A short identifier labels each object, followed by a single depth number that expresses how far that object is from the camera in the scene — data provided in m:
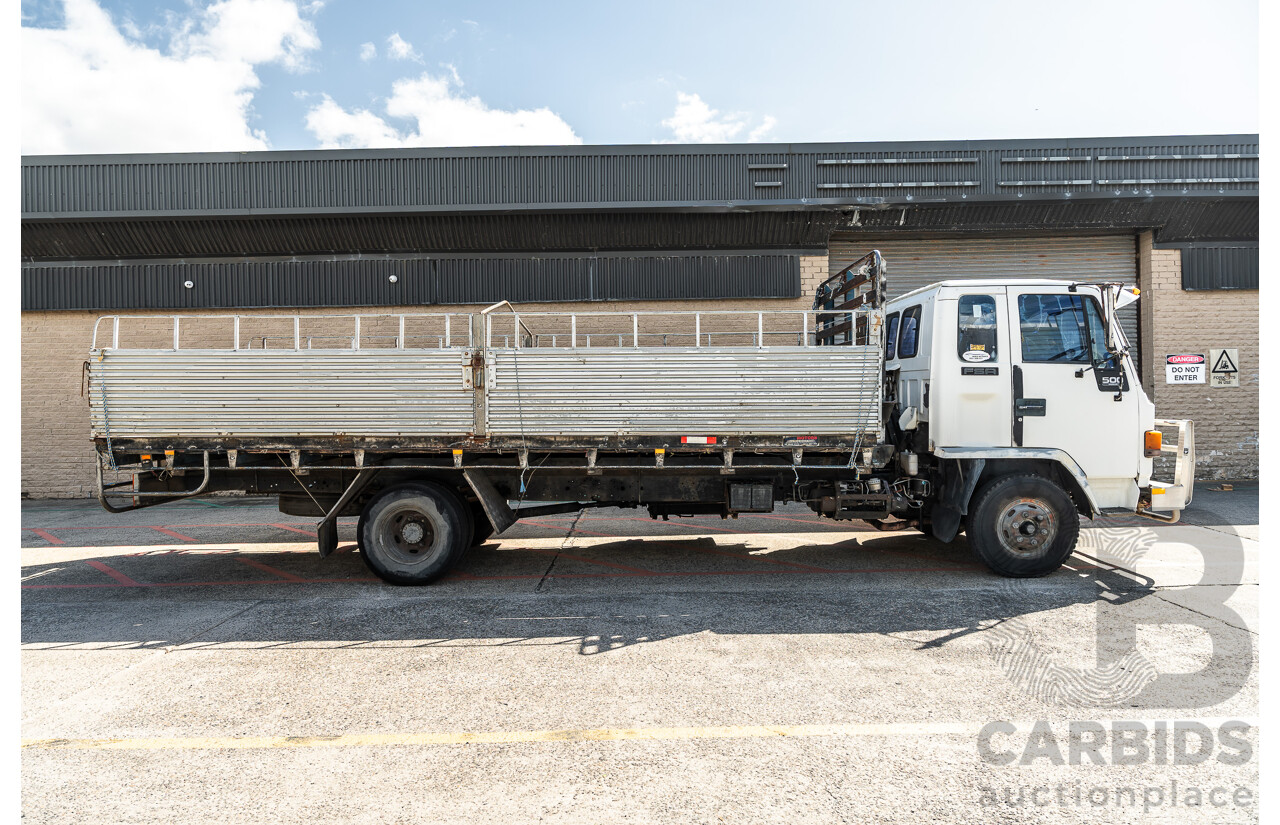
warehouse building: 11.40
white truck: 5.86
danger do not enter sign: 11.80
